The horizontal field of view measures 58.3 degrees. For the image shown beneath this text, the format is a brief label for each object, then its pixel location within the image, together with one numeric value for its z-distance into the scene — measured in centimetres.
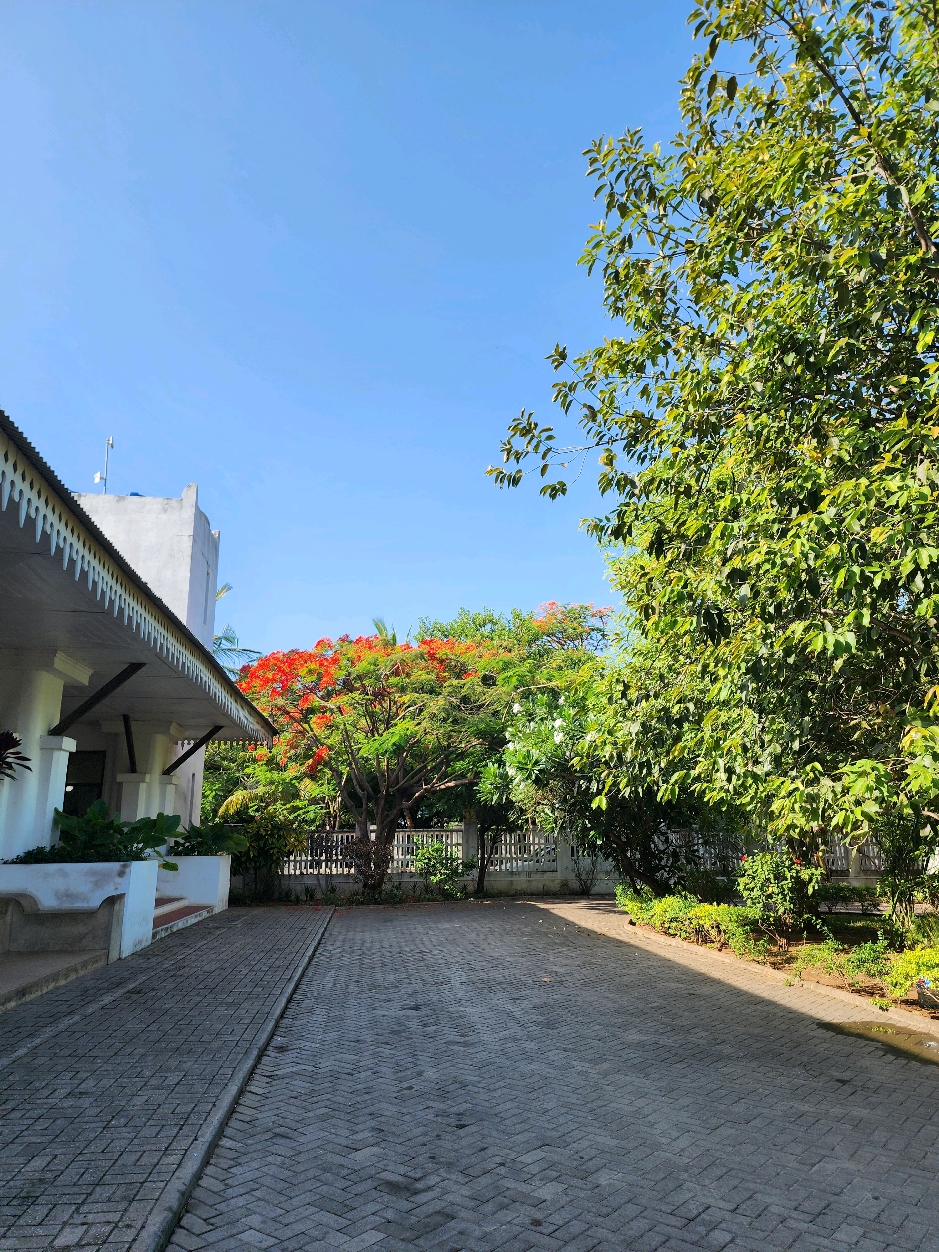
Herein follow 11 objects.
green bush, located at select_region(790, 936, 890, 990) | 801
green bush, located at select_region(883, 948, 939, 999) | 688
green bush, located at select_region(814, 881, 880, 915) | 1209
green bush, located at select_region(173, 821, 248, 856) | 1452
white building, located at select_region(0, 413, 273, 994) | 619
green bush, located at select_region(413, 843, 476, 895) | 1736
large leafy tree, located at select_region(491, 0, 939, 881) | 444
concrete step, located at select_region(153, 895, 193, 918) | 1246
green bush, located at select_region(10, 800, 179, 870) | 891
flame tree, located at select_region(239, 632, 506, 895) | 1655
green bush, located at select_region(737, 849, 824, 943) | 1045
